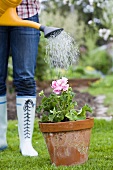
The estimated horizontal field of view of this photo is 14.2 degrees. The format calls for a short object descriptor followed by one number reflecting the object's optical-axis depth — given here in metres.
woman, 3.05
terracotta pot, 2.51
